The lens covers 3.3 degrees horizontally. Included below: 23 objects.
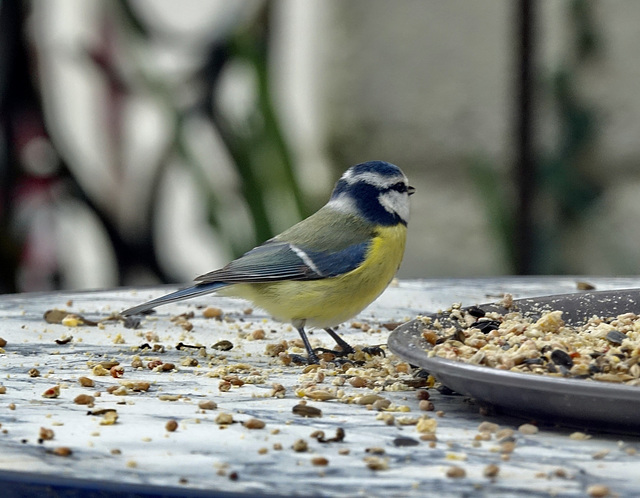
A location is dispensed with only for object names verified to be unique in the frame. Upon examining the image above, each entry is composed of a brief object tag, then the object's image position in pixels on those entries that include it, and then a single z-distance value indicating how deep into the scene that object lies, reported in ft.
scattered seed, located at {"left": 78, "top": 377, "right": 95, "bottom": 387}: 11.38
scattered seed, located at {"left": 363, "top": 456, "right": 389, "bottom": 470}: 10.86
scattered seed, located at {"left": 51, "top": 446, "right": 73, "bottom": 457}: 11.16
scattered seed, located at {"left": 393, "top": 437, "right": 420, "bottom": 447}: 11.20
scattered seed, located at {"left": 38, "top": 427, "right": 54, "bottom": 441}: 11.20
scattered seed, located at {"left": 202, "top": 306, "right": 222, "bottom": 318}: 11.74
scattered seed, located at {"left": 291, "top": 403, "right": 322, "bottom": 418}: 11.27
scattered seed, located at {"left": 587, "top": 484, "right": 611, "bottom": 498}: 9.89
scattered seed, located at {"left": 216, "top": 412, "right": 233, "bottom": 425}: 11.25
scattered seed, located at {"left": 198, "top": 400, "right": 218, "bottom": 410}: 11.29
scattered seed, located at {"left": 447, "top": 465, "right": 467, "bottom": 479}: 10.56
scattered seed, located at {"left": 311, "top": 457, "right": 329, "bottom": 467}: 10.92
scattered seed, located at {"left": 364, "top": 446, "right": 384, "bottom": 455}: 11.18
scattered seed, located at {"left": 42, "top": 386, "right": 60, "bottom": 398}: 11.33
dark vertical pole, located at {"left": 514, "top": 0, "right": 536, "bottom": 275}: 12.56
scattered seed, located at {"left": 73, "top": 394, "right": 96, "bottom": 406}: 11.31
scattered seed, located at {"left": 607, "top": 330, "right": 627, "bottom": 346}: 11.33
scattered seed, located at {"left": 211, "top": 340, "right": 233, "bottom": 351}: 11.57
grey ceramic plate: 11.18
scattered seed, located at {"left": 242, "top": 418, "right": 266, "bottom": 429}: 11.23
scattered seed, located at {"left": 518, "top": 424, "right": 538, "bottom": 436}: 11.22
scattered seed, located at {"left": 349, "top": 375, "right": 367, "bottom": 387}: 11.39
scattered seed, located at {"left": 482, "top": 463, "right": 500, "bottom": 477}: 10.56
